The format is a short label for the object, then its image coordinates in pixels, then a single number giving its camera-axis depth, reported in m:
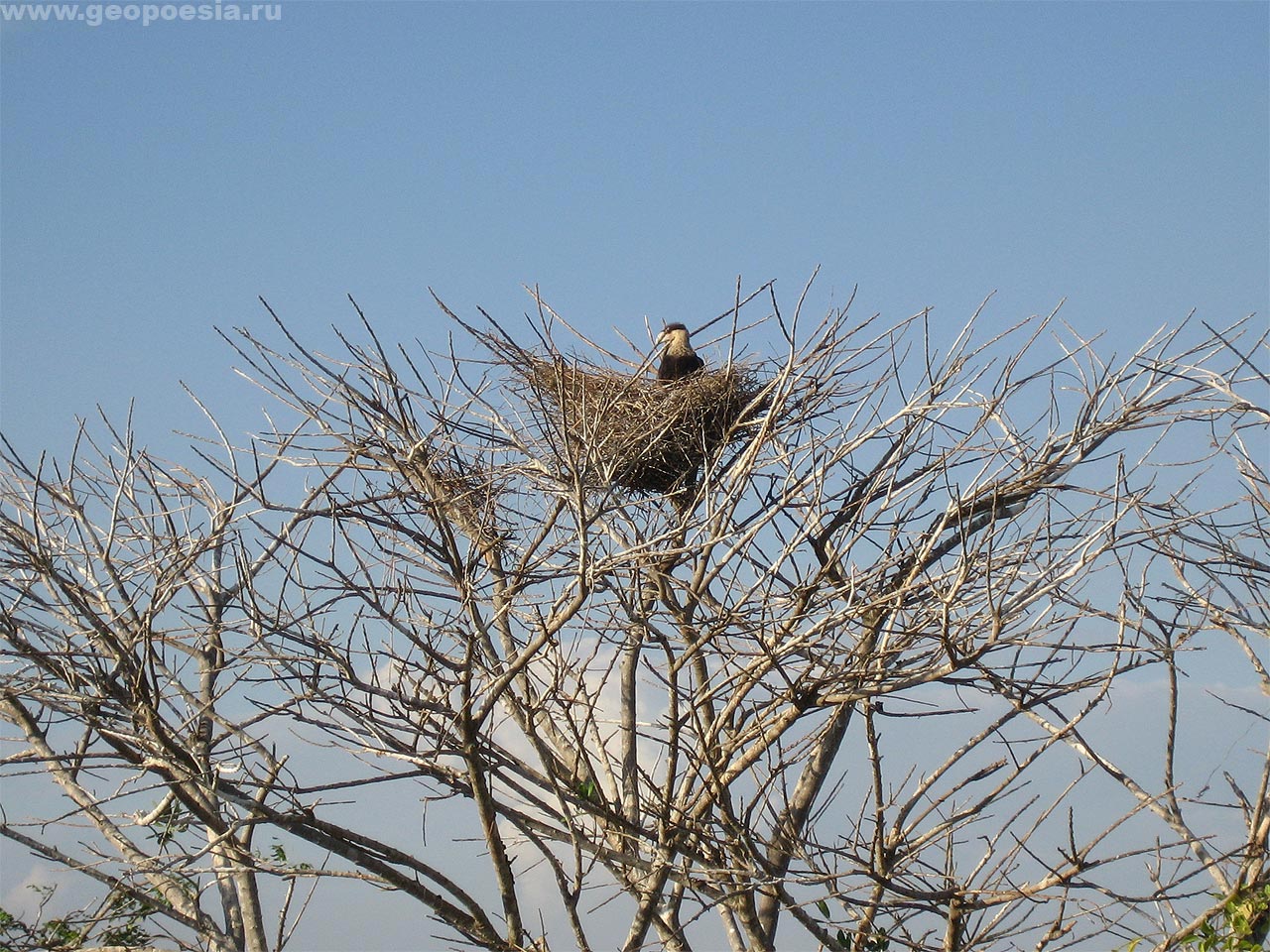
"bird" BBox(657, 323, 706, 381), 13.59
